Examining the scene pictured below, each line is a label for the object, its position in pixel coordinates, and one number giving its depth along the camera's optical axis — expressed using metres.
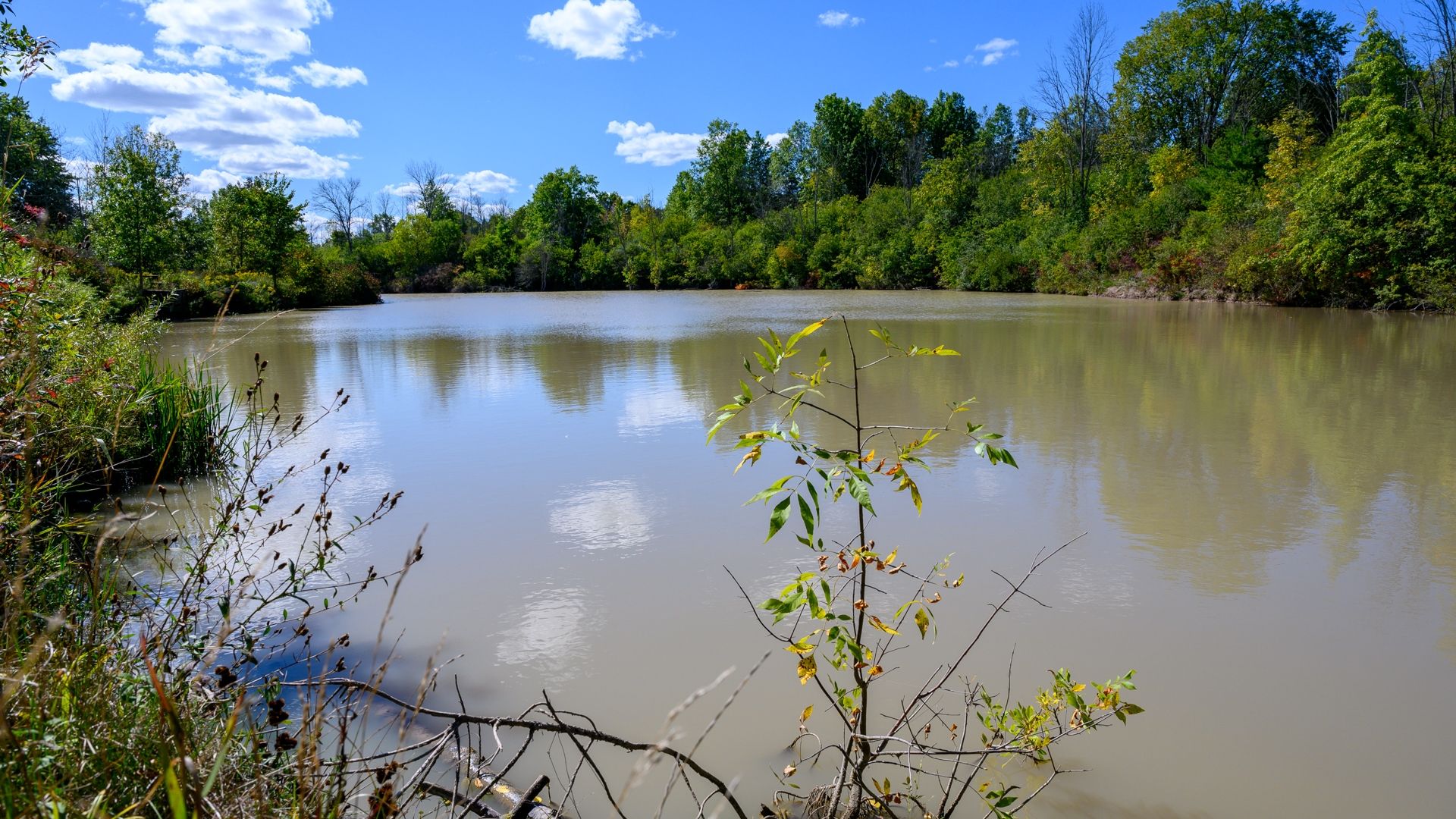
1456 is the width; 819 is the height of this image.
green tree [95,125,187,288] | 23.36
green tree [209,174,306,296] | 29.95
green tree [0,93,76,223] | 17.95
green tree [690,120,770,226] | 57.12
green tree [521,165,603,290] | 57.03
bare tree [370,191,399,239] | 65.44
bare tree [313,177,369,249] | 59.06
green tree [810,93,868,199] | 54.06
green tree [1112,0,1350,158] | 33.53
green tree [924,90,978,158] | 55.78
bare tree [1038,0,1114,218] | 35.50
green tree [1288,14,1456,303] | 17.33
